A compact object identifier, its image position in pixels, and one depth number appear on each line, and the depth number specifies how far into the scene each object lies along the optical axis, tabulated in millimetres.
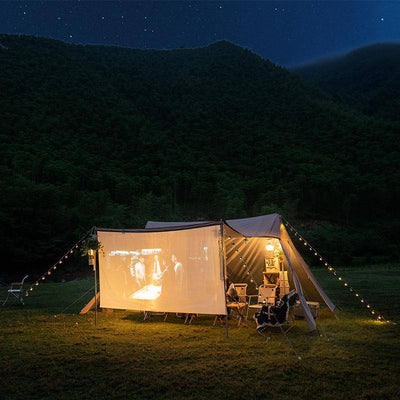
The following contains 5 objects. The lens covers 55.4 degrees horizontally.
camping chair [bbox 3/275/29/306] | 8116
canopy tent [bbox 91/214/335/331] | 5840
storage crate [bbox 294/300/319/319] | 6246
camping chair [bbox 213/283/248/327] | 6051
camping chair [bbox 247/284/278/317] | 6797
